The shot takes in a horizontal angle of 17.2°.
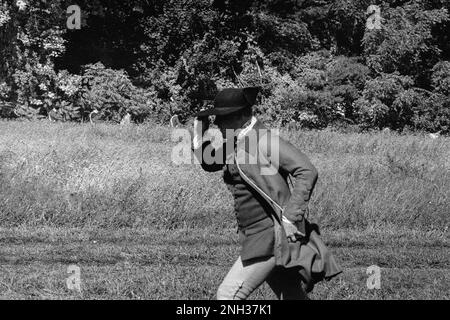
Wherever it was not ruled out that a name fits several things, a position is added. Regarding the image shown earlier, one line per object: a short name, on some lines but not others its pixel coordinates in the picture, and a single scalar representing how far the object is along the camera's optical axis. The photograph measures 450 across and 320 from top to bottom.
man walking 9.08
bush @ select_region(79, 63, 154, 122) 54.18
